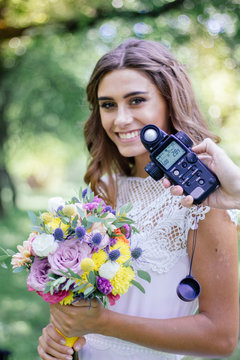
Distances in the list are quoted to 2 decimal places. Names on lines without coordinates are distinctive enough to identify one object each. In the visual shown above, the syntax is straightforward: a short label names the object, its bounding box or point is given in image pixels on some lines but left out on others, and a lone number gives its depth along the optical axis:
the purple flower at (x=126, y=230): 1.42
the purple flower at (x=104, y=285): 1.25
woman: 1.50
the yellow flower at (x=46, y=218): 1.36
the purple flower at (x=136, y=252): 1.36
